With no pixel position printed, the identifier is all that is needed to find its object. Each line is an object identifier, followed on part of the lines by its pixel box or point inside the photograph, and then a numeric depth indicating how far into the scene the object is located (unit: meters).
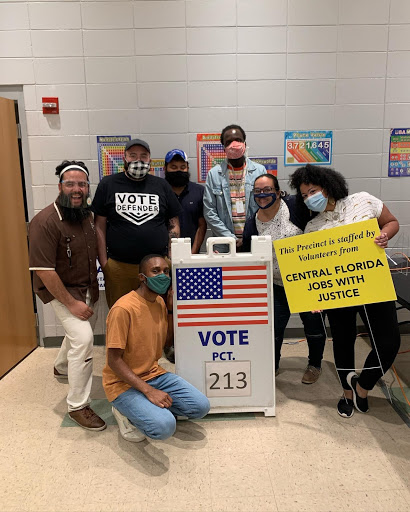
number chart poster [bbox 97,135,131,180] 3.49
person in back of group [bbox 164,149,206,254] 3.28
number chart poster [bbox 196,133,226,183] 3.52
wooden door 3.24
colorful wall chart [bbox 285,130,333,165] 3.54
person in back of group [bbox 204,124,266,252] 3.12
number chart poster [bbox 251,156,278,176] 3.57
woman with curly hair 2.38
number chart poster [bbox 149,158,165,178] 3.53
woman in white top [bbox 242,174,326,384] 2.62
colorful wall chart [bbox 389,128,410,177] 3.57
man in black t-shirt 2.84
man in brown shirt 2.43
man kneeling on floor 2.23
